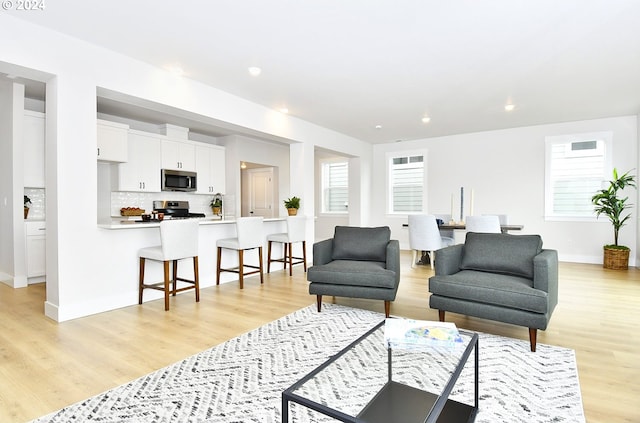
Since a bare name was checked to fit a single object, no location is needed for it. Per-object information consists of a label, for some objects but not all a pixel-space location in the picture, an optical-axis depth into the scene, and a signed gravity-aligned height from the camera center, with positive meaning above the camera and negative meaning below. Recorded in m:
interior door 8.57 +0.32
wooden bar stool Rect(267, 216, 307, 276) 5.34 -0.48
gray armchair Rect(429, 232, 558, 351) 2.56 -0.61
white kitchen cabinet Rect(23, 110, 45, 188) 4.80 +0.80
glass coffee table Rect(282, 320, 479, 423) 1.52 -0.95
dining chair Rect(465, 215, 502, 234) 5.00 -0.26
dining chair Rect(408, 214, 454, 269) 5.63 -0.46
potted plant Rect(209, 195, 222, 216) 7.32 +0.01
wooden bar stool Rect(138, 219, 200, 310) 3.60 -0.48
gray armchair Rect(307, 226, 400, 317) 3.25 -0.60
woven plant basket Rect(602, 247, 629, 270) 5.70 -0.87
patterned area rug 1.81 -1.08
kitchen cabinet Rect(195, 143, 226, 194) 6.80 +0.75
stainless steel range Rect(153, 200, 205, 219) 6.42 -0.07
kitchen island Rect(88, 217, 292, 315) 3.51 -0.66
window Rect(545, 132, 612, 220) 6.30 +0.63
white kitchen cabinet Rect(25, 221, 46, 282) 4.75 -0.60
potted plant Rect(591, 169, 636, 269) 5.71 -0.08
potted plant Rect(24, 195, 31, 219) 4.93 +0.01
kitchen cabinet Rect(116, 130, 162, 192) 5.65 +0.67
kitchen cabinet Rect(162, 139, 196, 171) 6.18 +0.93
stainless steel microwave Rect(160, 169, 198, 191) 6.16 +0.47
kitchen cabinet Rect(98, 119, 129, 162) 5.12 +0.97
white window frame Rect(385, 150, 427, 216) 8.03 +0.71
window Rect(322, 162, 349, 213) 9.41 +0.51
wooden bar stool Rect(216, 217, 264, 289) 4.54 -0.47
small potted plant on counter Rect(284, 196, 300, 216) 5.78 -0.01
